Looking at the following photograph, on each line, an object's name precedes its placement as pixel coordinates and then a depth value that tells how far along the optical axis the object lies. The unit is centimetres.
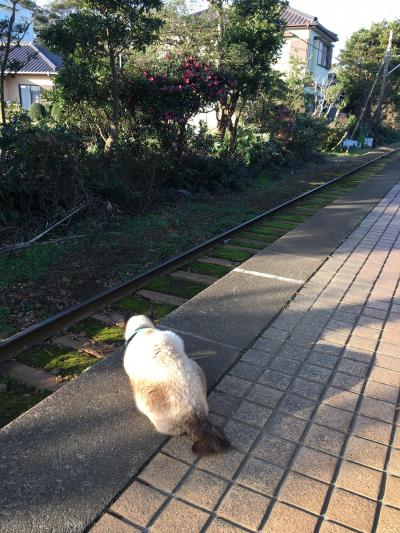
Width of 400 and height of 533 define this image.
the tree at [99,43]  793
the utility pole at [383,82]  2860
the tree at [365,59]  3167
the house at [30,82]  3127
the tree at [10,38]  687
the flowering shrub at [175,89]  950
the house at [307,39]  3138
